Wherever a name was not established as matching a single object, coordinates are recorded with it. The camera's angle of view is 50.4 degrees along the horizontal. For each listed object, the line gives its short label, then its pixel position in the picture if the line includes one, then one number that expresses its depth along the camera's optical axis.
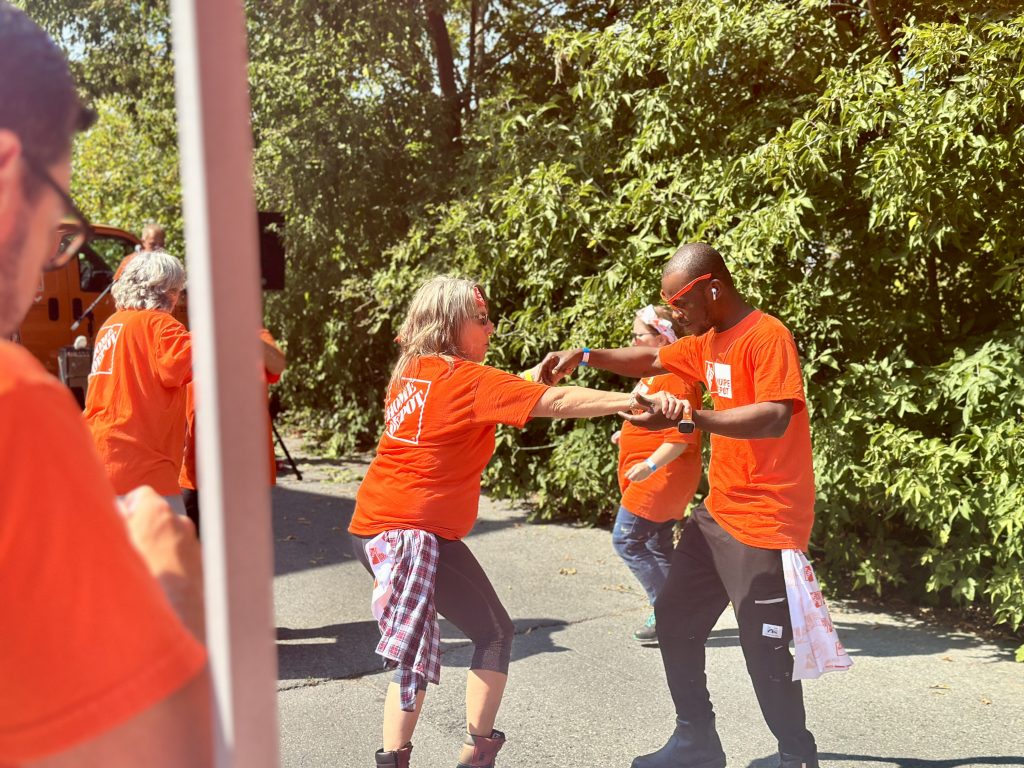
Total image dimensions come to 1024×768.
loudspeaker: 9.74
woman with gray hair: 4.48
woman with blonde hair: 3.65
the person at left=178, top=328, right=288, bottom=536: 5.47
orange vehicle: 12.47
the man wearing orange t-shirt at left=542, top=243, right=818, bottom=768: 3.79
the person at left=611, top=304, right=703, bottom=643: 6.00
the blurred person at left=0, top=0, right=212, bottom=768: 0.95
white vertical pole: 1.01
